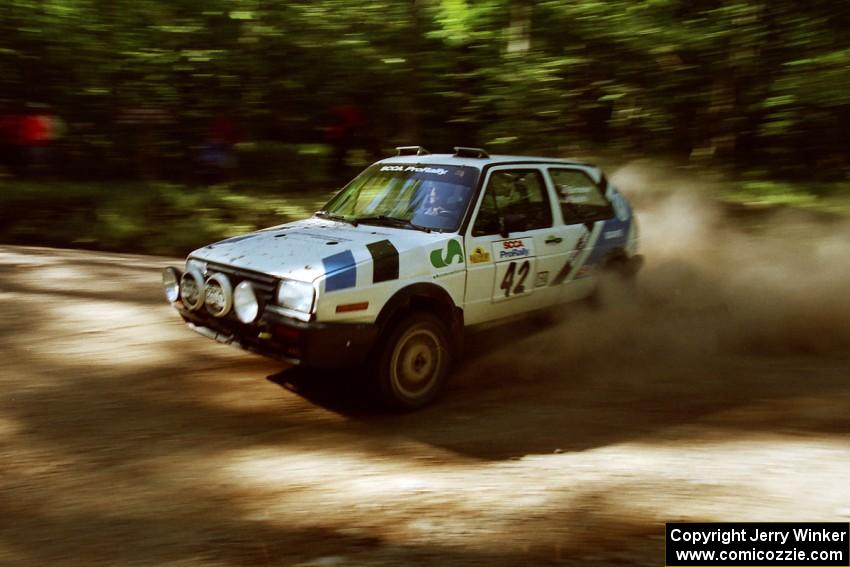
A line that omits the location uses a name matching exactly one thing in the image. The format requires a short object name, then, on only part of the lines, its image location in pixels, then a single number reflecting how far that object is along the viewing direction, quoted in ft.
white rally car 16.26
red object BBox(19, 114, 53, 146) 46.98
